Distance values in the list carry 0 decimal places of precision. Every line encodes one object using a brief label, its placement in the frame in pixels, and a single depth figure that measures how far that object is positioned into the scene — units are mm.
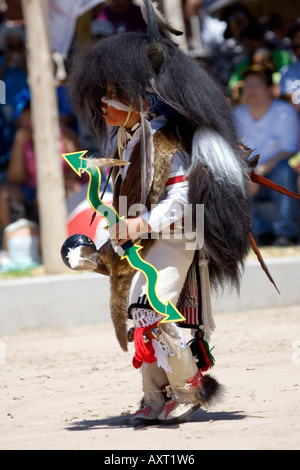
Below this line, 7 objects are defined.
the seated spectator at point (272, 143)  14914
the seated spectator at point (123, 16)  16750
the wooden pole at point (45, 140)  14125
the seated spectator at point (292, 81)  15648
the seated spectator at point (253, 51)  16484
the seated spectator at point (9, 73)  16734
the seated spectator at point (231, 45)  17047
